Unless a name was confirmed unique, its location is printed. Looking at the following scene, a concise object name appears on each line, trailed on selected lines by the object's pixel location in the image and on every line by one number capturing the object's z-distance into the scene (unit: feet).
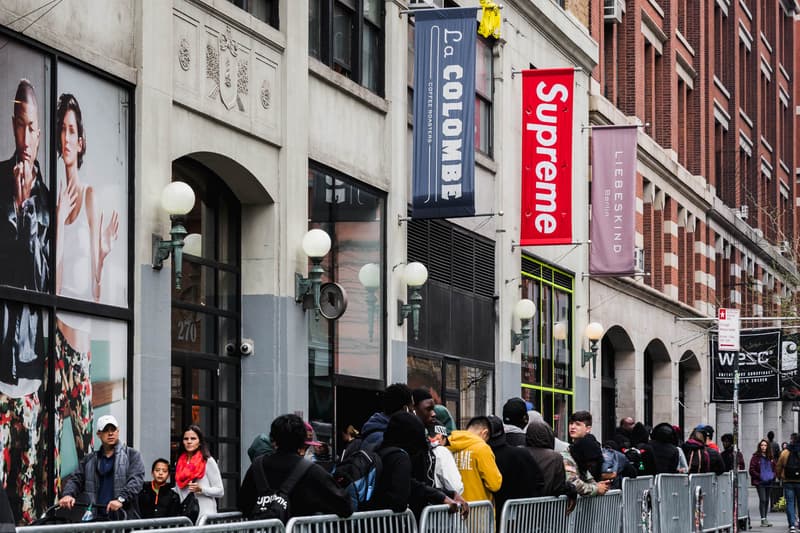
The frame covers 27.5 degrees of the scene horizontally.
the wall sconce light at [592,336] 111.14
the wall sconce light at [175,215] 54.39
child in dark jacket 50.11
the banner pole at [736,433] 82.25
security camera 64.85
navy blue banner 77.77
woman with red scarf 50.37
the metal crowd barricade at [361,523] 33.81
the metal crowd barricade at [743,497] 91.83
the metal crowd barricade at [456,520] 39.71
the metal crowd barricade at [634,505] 60.07
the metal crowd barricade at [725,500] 80.59
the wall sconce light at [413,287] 76.84
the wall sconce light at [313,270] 65.57
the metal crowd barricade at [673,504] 65.77
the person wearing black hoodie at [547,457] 48.21
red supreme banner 94.94
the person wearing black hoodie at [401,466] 37.65
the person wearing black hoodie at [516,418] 50.67
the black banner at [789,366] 124.06
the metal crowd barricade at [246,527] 30.07
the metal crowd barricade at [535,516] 45.42
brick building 135.03
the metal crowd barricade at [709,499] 76.23
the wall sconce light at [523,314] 96.12
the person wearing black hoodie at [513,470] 46.26
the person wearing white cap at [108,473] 46.26
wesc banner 111.96
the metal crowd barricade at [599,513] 52.65
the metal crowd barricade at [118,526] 30.30
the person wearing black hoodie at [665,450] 70.74
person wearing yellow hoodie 44.24
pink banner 113.39
